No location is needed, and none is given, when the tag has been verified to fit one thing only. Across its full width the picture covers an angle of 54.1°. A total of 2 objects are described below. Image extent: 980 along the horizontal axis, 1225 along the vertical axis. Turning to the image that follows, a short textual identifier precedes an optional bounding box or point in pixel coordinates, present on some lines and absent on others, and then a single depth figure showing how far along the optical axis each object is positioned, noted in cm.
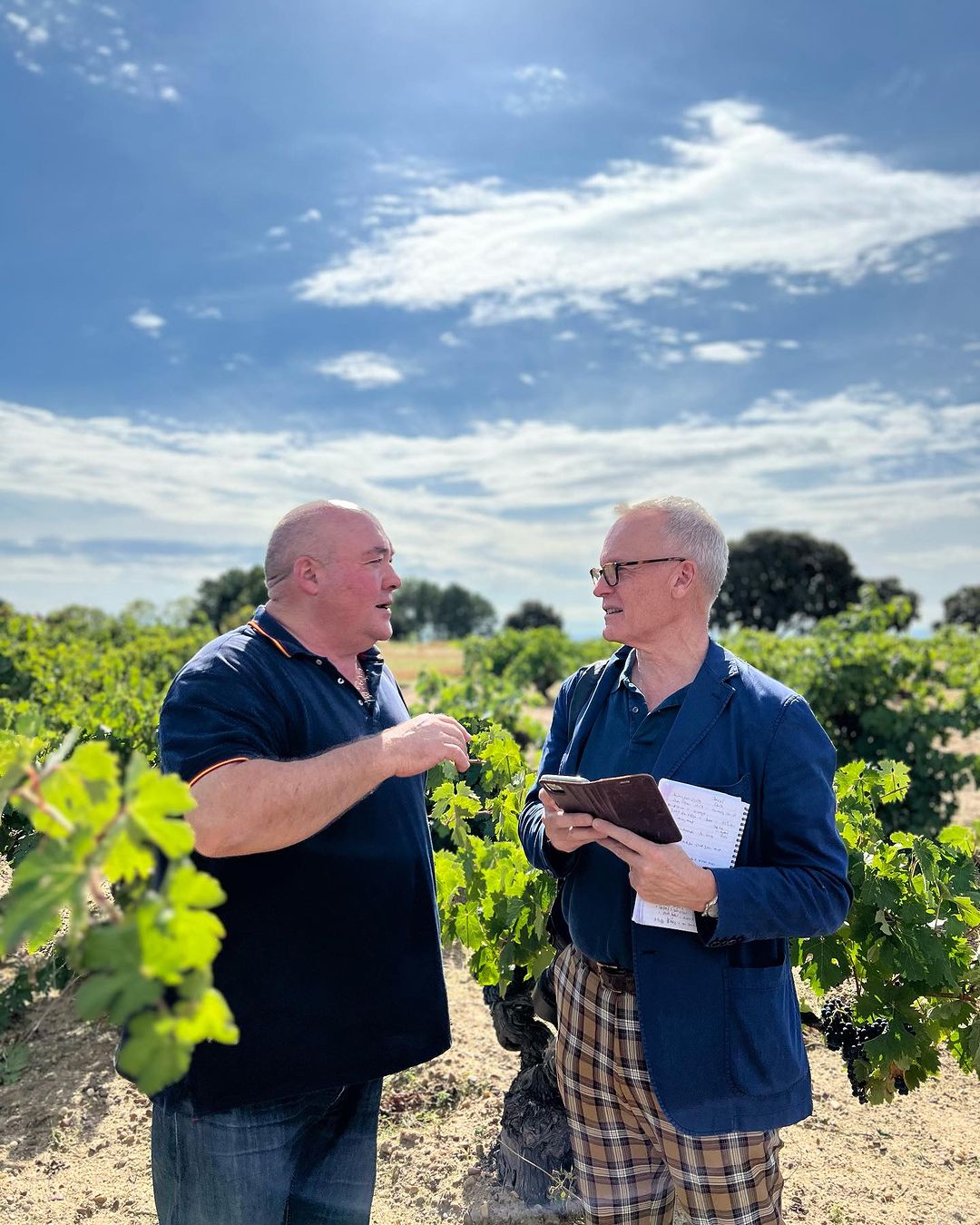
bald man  202
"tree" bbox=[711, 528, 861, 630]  5662
